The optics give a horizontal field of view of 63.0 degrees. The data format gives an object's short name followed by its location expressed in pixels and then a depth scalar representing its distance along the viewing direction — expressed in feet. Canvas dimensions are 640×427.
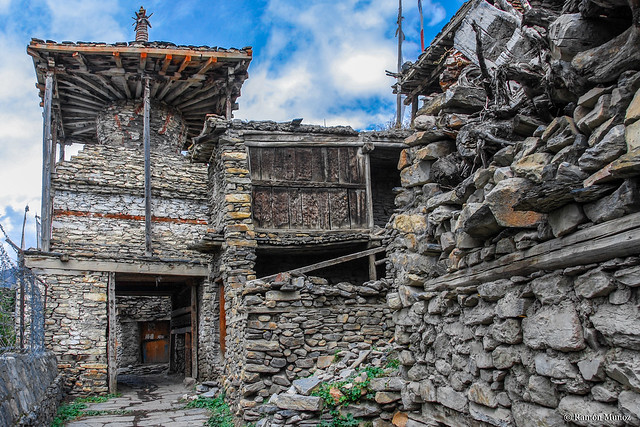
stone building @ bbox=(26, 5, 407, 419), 24.18
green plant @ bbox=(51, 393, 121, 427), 26.25
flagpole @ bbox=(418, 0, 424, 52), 57.52
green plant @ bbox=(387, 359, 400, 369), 18.95
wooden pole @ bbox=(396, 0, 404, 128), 67.68
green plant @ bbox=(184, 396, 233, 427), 25.61
